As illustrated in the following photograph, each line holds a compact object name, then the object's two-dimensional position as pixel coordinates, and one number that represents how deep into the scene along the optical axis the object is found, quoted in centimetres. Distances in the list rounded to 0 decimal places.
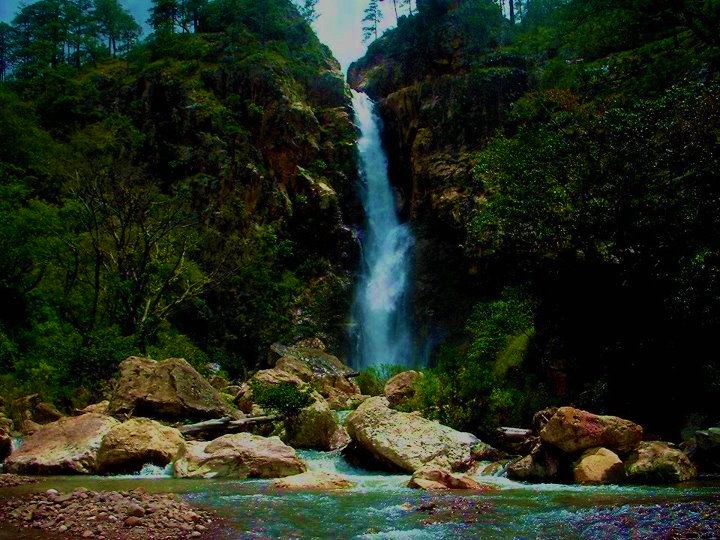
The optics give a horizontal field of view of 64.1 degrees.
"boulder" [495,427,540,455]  1174
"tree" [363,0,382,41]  5541
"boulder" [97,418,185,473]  1038
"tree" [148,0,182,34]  4612
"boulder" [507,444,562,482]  955
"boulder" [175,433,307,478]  1011
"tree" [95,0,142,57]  5281
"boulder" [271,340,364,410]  2045
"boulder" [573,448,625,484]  895
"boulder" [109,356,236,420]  1355
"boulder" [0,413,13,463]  1105
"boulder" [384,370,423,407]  1851
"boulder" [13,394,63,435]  1482
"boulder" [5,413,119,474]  1020
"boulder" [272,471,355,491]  885
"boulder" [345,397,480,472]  1085
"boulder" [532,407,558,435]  1144
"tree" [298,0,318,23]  4766
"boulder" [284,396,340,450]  1334
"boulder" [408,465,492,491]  880
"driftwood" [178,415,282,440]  1297
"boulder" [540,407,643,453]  945
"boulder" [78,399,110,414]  1421
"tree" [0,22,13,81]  5144
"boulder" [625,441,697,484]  877
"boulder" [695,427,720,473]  927
